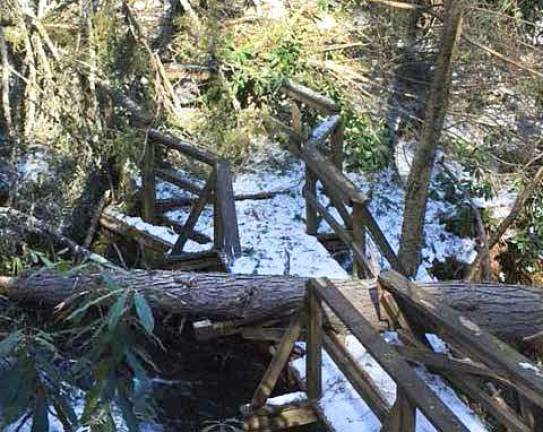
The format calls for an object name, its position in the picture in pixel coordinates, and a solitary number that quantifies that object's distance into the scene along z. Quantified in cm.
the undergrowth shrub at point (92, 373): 274
